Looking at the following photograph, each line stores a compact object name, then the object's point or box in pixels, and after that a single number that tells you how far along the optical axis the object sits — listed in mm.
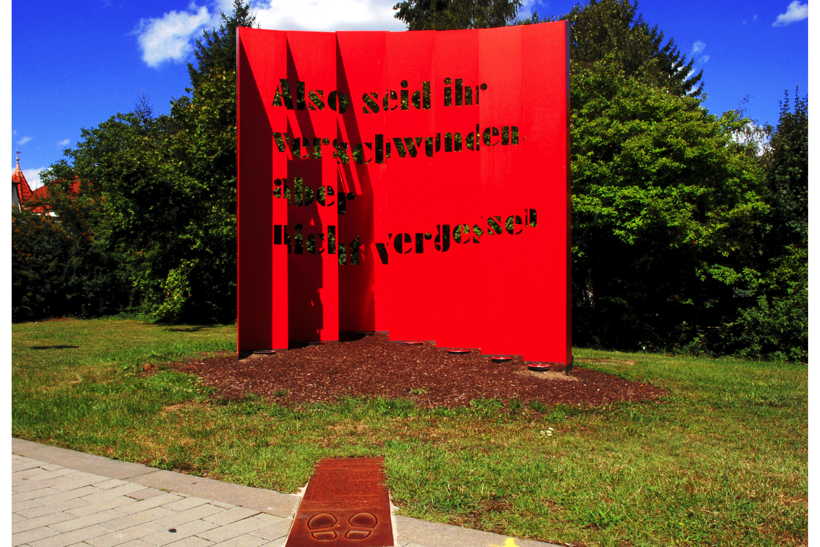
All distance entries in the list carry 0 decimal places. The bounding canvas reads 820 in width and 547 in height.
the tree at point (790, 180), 18688
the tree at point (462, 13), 25500
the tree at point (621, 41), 29719
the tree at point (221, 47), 28891
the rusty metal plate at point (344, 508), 3504
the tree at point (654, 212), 19125
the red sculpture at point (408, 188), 8523
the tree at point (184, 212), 19516
